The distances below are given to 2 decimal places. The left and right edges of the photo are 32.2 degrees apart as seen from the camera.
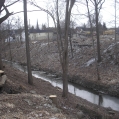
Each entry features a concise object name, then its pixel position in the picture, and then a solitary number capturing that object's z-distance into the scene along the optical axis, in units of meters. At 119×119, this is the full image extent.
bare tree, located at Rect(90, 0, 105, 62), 22.58
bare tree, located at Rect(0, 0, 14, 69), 13.20
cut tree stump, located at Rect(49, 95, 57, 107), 9.07
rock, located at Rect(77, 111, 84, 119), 8.85
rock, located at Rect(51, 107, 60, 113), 8.16
